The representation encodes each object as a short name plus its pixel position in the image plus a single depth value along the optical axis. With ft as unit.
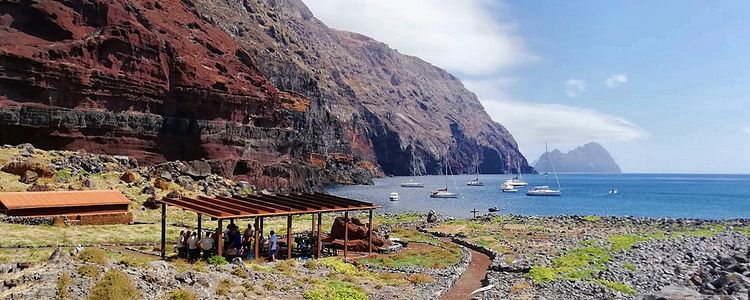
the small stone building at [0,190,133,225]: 132.77
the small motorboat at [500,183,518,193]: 605.73
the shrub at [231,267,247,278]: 79.82
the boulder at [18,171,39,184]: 172.86
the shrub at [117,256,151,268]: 69.15
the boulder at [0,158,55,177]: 177.78
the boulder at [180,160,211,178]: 302.04
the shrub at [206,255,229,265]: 89.25
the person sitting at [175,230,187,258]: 96.94
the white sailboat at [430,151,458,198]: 478.18
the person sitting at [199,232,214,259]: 95.81
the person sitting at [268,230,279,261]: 101.55
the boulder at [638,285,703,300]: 73.72
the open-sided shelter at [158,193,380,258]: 96.99
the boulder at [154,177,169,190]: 210.59
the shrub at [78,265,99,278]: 61.05
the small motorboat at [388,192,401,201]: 424.46
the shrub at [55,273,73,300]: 55.06
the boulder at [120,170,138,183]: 207.62
